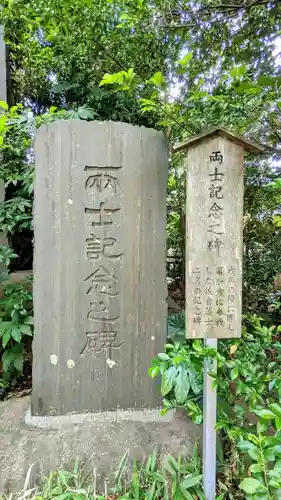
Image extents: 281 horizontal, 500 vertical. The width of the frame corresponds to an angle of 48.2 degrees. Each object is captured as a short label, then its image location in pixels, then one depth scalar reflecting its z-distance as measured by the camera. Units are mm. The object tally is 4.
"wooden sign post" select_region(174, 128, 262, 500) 1703
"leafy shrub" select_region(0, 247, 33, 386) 2520
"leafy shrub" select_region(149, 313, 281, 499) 1173
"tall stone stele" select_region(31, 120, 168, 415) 2197
